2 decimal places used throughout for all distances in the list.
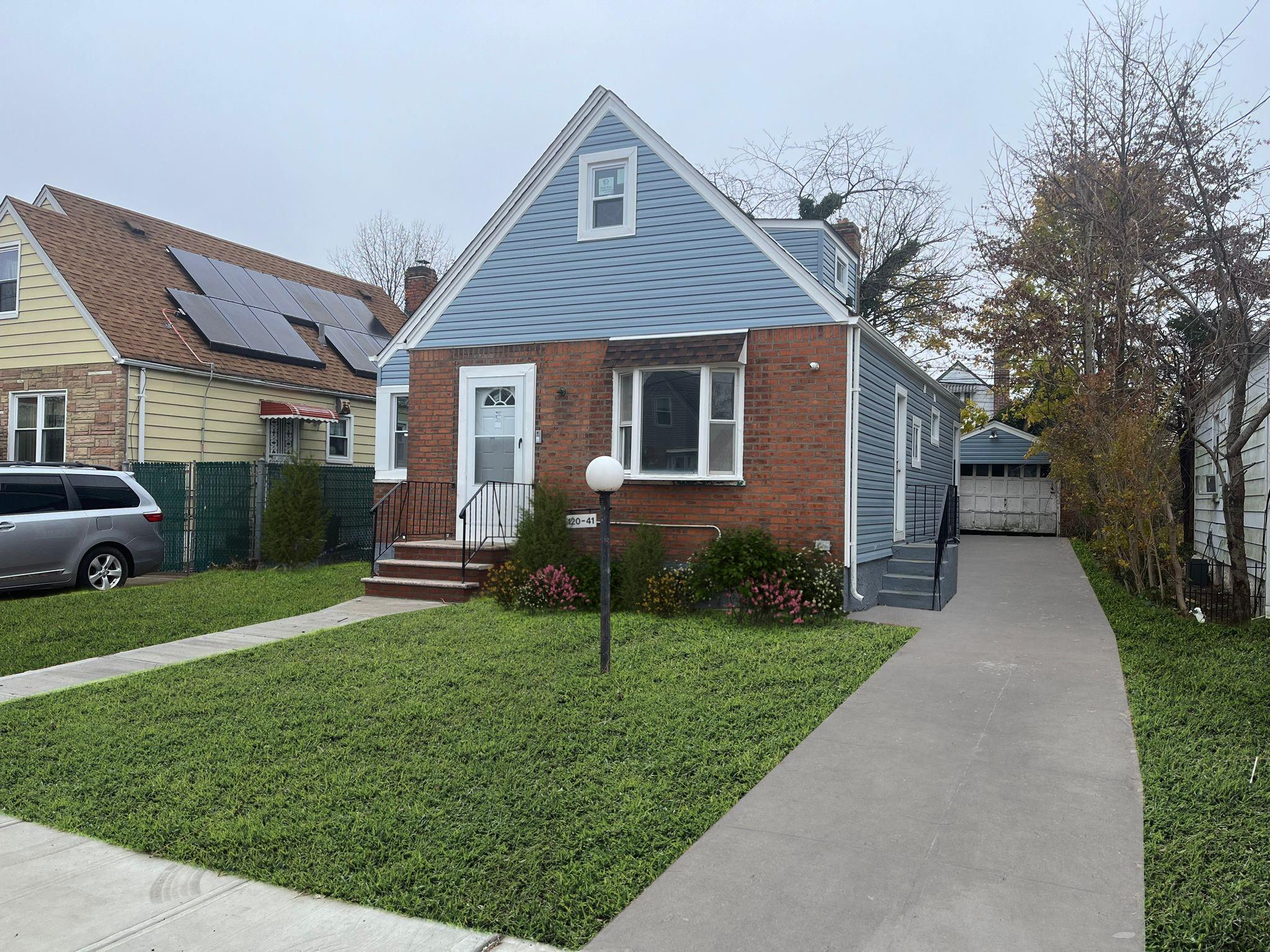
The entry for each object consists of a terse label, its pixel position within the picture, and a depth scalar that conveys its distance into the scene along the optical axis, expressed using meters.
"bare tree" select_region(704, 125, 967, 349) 27.91
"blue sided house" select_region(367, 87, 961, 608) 10.92
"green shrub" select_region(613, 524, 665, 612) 10.44
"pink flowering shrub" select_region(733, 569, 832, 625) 9.73
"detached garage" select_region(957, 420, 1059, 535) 24.28
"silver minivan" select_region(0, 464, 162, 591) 11.41
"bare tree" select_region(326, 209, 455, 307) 37.81
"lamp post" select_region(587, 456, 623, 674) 7.26
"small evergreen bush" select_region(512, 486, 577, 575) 11.03
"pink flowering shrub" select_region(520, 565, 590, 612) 10.40
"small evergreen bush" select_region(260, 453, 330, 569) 15.04
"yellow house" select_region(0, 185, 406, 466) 15.91
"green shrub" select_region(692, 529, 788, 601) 10.04
